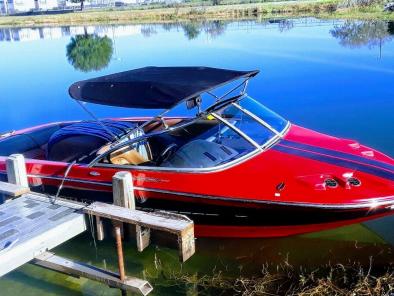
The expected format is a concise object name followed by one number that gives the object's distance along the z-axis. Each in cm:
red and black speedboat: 532
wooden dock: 462
